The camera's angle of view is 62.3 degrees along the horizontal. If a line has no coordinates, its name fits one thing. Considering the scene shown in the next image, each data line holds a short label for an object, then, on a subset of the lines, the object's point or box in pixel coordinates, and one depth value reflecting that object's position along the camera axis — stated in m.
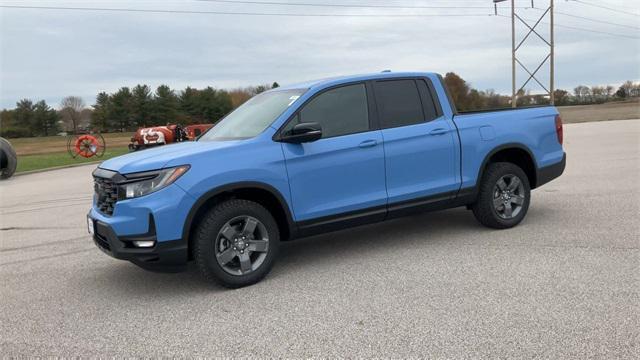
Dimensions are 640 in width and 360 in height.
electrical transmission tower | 45.97
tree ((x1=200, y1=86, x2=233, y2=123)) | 93.25
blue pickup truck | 4.40
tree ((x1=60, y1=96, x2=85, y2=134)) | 96.50
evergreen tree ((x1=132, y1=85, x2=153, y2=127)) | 89.69
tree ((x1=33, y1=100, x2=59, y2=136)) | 88.81
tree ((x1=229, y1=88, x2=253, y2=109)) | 100.44
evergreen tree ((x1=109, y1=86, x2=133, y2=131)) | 88.62
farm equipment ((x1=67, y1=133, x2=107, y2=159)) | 25.73
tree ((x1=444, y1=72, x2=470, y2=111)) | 85.44
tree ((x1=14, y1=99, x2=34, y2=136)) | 87.94
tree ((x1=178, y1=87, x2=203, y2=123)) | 92.56
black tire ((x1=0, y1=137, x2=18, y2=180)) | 17.16
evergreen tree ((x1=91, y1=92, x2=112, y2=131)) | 88.31
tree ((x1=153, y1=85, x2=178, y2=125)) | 90.75
